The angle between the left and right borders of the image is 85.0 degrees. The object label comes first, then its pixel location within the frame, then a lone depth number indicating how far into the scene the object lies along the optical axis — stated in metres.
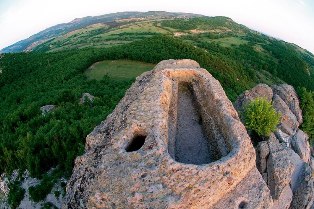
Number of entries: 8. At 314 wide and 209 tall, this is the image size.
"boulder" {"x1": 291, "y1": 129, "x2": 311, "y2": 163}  16.39
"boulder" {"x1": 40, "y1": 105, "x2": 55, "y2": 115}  24.21
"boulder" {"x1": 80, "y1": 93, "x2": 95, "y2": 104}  25.68
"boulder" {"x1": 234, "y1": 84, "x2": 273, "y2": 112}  18.12
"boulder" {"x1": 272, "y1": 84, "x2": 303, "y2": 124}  22.54
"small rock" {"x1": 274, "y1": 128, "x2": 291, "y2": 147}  16.36
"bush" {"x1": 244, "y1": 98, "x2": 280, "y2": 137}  14.84
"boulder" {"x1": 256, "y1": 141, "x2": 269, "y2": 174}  12.95
